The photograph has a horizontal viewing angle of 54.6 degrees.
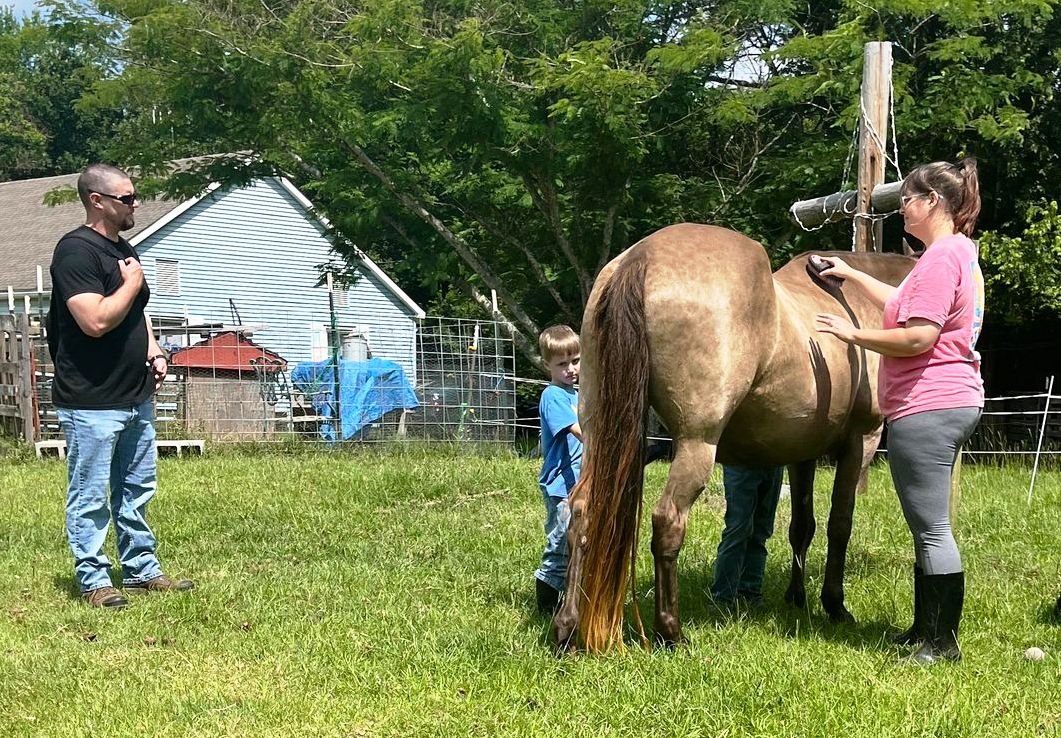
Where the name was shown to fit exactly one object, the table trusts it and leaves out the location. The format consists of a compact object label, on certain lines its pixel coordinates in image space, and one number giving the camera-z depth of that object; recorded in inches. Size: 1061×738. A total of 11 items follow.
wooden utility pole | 292.7
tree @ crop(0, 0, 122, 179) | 1740.9
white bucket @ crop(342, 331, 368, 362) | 772.0
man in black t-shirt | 197.5
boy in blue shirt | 180.9
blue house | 1072.2
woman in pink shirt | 154.2
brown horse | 157.6
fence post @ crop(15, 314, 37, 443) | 550.9
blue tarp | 621.6
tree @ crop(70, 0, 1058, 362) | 507.5
